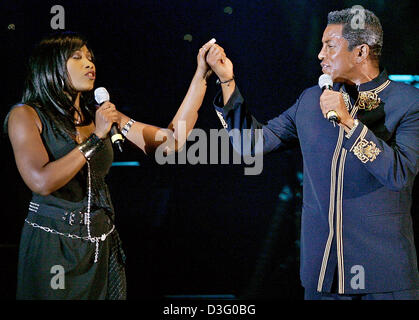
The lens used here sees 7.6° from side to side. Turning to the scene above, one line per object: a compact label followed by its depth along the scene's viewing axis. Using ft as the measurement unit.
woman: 32.96
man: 32.59
